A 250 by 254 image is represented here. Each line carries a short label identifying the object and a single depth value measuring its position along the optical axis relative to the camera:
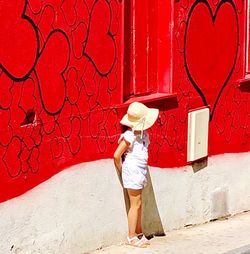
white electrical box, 8.25
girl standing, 6.95
